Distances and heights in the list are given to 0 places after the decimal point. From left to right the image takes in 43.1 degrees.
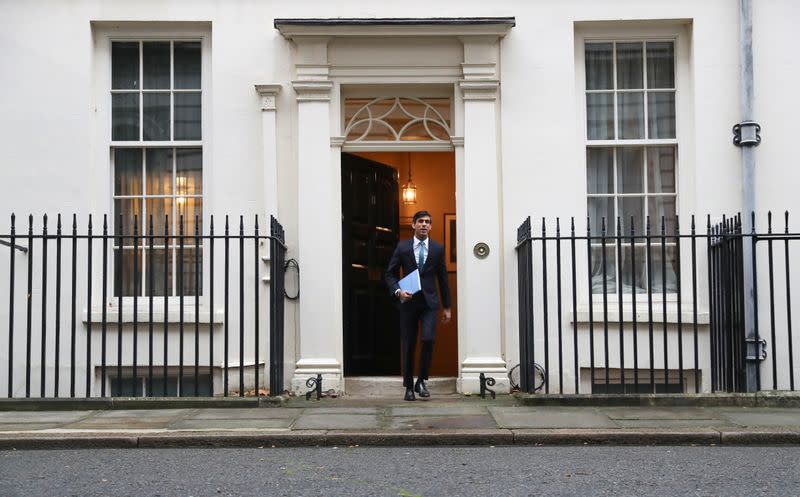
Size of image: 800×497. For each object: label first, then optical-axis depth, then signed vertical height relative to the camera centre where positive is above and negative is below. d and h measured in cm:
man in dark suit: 948 -12
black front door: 1089 +20
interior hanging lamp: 1353 +120
